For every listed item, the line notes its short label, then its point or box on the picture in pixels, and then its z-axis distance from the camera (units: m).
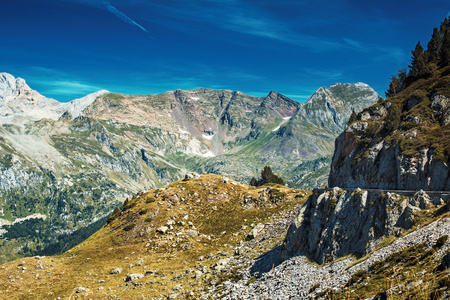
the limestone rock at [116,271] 69.83
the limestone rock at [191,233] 90.75
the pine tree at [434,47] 119.68
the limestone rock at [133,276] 65.12
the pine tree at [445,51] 108.00
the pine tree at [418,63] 113.44
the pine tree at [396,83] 139.75
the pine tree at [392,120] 77.94
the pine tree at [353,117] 124.36
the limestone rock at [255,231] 82.00
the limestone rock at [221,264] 64.37
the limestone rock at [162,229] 90.16
